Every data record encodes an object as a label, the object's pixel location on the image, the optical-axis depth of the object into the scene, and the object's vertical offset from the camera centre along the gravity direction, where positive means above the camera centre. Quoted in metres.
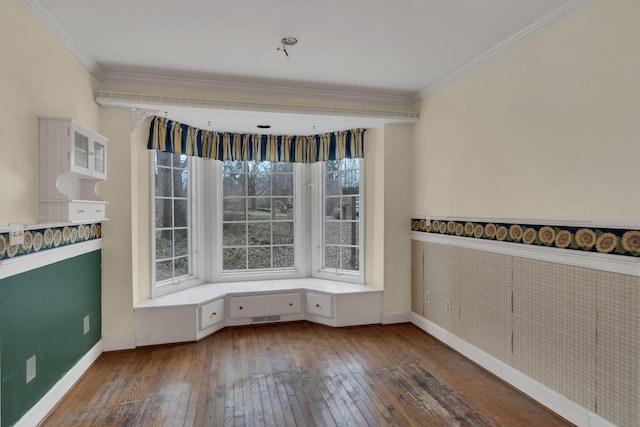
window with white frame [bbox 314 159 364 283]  4.43 -0.14
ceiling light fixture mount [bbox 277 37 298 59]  2.59 +1.26
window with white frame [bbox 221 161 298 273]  4.54 -0.07
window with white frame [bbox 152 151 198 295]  3.82 -0.10
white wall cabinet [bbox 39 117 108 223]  2.25 +0.30
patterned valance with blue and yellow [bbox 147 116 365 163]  4.16 +0.81
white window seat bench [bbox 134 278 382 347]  3.48 -1.04
